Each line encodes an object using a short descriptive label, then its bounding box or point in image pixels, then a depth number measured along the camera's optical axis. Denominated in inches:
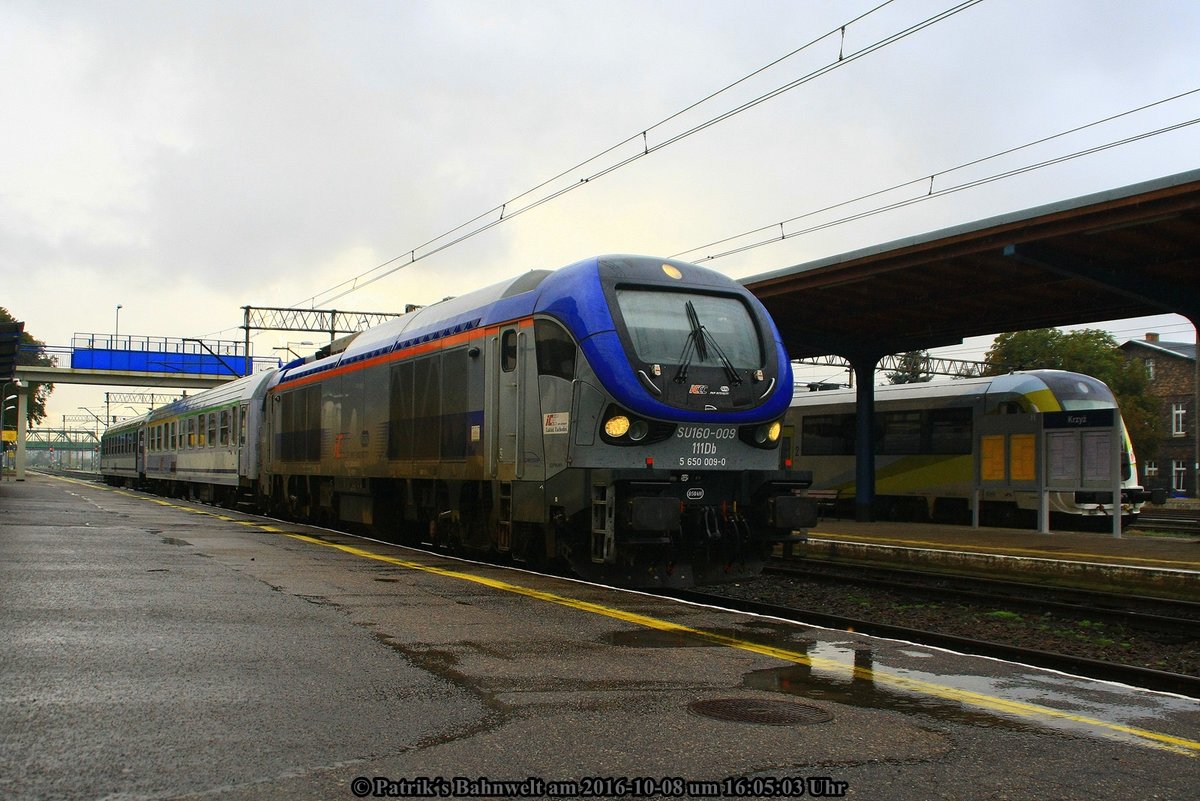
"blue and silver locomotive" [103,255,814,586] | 414.0
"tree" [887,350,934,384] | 2135.3
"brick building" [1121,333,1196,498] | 2343.8
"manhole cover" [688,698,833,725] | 210.5
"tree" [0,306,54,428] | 2933.6
